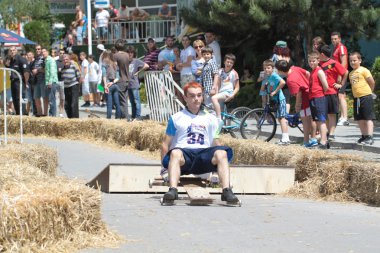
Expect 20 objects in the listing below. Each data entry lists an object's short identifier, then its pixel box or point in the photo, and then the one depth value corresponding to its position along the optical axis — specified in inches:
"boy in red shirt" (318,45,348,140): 654.5
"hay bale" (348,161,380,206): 418.9
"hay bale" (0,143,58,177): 486.6
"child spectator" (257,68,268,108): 721.0
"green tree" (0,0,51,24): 2153.1
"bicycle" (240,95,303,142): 710.5
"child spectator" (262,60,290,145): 693.9
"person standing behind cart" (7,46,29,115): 1042.7
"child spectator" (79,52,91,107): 1231.2
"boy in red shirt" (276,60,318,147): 650.7
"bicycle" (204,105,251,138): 742.5
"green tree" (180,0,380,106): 992.9
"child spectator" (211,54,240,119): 746.2
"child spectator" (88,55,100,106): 1242.2
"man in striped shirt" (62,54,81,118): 951.6
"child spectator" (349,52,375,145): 658.2
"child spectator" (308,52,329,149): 628.4
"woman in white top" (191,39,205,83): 808.9
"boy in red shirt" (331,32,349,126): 796.6
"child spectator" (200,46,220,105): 736.3
